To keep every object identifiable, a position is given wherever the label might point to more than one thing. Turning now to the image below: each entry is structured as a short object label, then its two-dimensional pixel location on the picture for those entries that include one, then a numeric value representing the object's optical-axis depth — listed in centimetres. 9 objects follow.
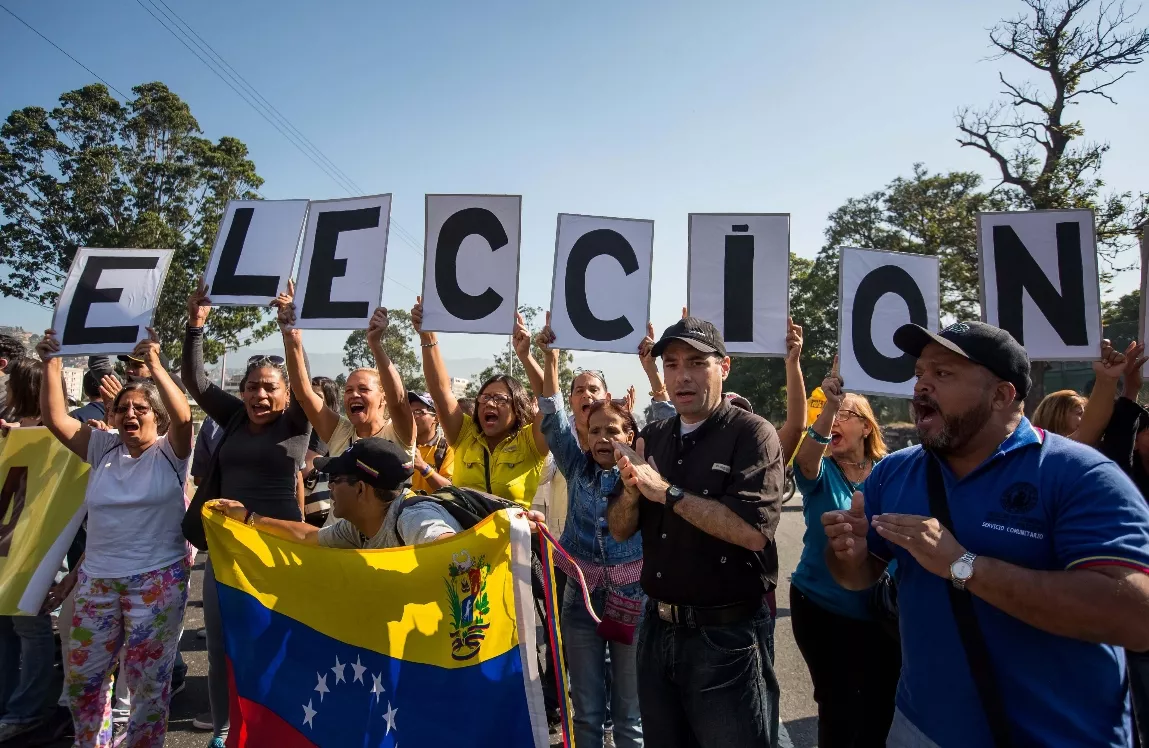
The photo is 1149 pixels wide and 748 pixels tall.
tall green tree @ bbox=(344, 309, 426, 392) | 4581
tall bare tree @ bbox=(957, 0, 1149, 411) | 1780
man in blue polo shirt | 179
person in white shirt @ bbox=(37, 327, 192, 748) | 365
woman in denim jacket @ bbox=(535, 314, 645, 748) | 353
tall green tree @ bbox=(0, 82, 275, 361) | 2573
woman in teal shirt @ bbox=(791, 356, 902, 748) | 323
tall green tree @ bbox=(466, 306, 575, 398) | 3808
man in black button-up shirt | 263
